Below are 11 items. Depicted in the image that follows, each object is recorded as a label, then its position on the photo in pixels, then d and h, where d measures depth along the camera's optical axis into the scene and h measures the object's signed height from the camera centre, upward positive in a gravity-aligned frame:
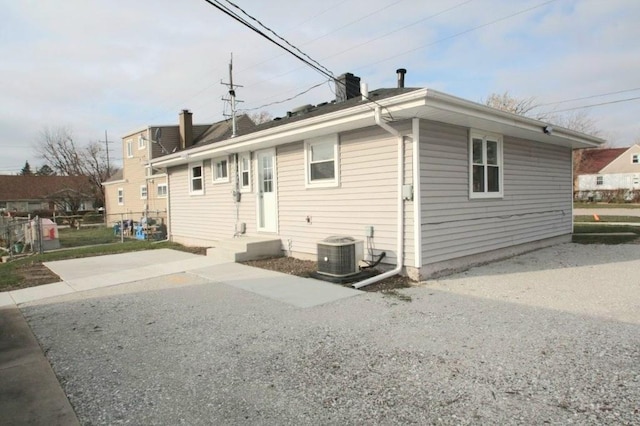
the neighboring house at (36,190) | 45.34 +1.68
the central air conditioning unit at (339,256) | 7.25 -1.04
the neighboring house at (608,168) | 46.25 +2.63
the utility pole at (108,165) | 48.35 +4.50
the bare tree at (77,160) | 48.22 +5.21
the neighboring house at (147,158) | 24.25 +2.84
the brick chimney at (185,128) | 24.27 +4.31
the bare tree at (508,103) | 35.79 +7.84
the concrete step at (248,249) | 9.61 -1.18
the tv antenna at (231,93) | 21.86 +5.83
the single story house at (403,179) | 7.23 +0.37
